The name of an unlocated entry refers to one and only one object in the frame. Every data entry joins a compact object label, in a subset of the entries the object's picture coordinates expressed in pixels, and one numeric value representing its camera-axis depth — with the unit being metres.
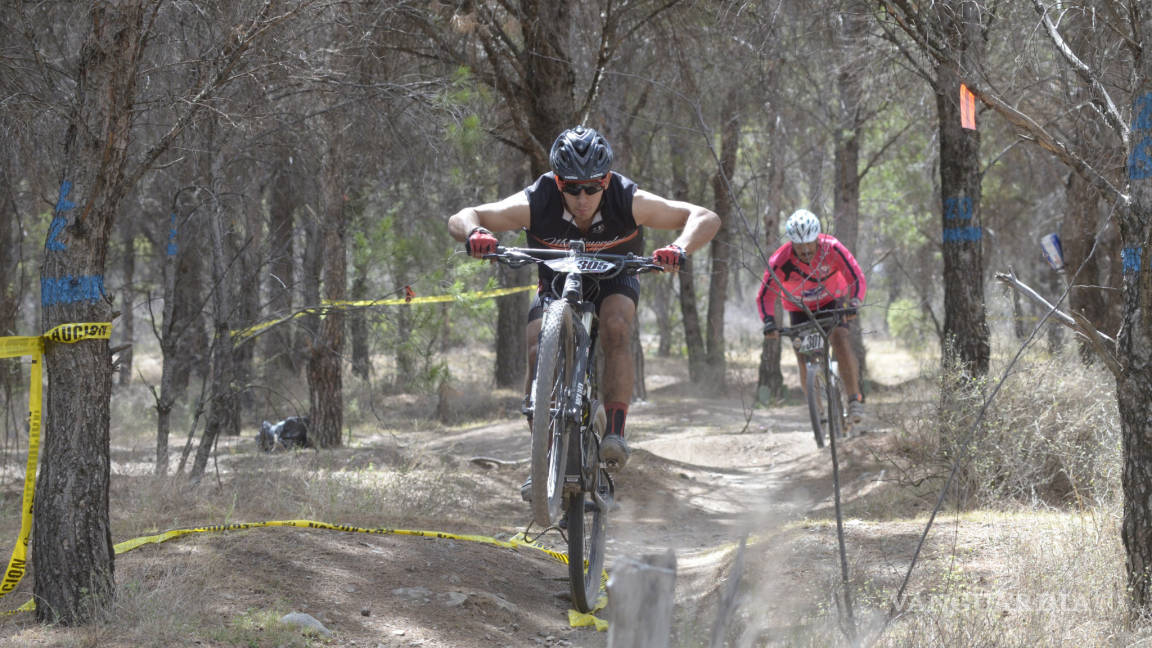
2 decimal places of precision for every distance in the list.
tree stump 4.51
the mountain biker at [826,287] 17.05
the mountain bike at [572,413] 8.69
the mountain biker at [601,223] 10.05
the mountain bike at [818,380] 17.52
